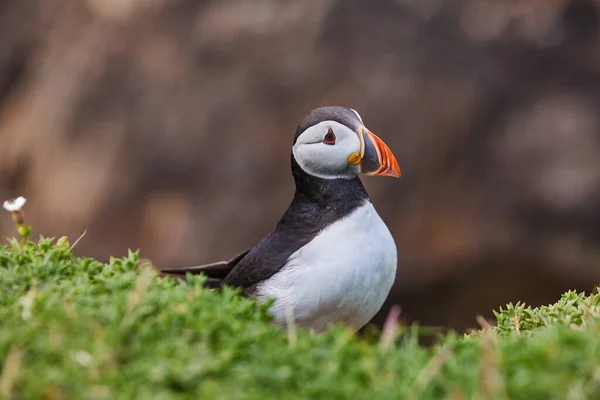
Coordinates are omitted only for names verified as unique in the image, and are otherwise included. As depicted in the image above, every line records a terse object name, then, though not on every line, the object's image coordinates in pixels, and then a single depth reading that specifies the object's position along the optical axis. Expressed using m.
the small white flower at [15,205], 4.88
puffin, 5.43
